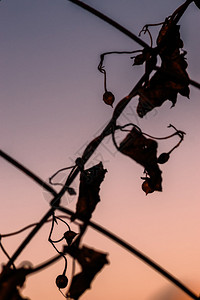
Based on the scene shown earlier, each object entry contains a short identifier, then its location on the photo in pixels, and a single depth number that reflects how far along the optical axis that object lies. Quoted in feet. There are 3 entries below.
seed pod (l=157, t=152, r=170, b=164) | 1.68
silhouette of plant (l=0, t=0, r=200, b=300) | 1.43
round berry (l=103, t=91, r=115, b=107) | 1.85
